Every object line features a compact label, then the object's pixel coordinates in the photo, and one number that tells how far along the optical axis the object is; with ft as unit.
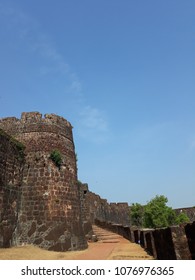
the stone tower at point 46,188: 31.46
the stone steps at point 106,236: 48.06
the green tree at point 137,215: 107.59
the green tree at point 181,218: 86.54
